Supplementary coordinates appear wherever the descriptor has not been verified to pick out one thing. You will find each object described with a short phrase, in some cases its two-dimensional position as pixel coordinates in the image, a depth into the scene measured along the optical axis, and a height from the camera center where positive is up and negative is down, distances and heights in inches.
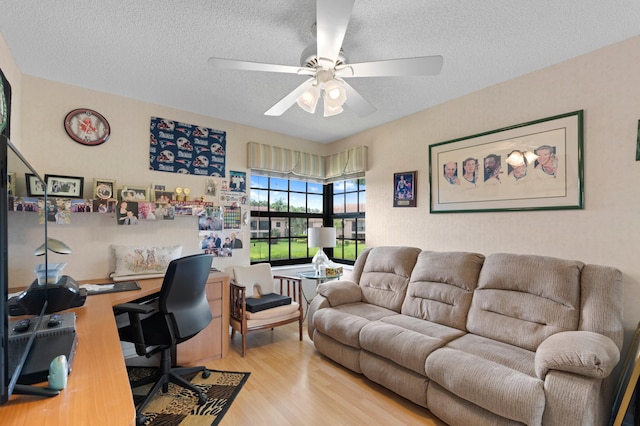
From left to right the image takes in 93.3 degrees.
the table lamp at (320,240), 145.0 -12.6
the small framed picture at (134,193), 114.3 +8.3
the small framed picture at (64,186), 101.3 +10.2
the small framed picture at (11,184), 33.5 +3.7
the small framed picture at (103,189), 108.8 +9.6
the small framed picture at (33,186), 53.2 +6.6
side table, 136.4 -28.6
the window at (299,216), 157.9 -1.2
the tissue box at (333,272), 141.5 -27.6
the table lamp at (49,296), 61.7 -17.8
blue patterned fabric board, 123.2 +28.6
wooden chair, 114.4 -36.5
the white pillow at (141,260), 110.0 -17.1
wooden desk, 31.5 -21.3
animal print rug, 77.1 -52.3
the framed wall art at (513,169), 90.1 +15.3
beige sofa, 60.8 -34.4
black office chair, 78.1 -28.3
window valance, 148.9 +27.1
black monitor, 30.2 -4.8
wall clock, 105.7 +31.8
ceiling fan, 59.3 +33.2
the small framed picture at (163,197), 121.3 +7.3
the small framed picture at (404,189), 133.2 +11.1
